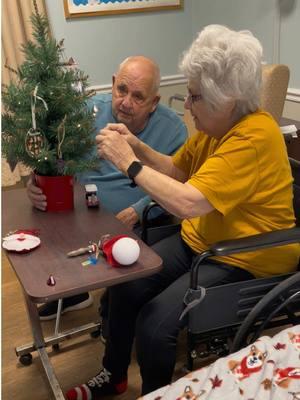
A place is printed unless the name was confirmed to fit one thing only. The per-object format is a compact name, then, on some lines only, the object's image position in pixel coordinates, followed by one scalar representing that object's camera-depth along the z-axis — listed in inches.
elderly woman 54.9
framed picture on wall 132.1
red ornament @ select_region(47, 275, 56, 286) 45.7
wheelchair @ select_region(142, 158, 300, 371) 53.5
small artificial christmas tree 54.4
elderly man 78.0
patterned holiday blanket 42.3
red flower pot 59.2
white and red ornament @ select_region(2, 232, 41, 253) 51.3
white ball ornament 48.6
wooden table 45.9
